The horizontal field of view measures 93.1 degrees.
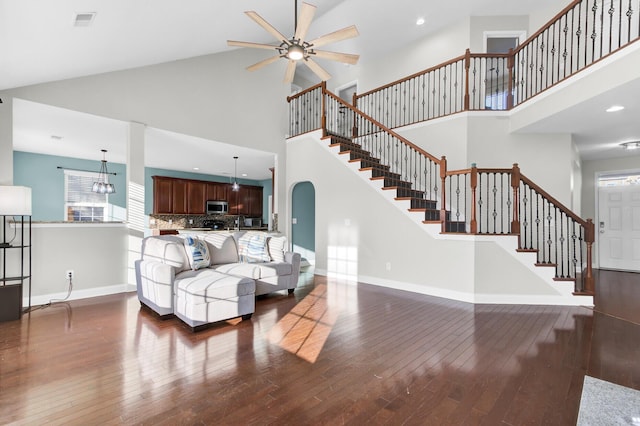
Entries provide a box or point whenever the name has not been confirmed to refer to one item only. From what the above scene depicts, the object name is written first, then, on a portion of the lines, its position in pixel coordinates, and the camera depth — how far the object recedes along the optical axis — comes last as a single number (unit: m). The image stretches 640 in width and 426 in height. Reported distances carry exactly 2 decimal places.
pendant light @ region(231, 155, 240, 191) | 7.64
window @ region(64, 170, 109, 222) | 7.66
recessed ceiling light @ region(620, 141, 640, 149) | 5.62
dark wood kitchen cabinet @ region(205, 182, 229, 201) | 9.96
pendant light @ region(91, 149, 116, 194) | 6.85
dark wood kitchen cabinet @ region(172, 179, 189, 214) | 9.20
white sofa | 3.26
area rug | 1.84
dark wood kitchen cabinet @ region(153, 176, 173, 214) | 8.83
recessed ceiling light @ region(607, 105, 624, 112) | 3.98
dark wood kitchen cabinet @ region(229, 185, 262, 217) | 10.70
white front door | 6.90
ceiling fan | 3.07
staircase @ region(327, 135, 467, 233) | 4.95
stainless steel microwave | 9.85
